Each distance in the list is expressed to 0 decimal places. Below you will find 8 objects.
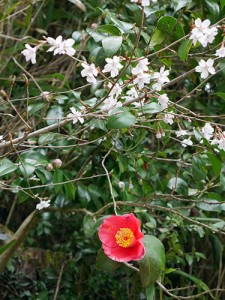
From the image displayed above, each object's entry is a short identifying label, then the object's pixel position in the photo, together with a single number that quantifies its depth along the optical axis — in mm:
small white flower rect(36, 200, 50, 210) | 1576
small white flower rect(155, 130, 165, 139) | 1456
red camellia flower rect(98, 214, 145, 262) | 1234
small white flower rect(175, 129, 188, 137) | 1528
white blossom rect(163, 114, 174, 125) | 1460
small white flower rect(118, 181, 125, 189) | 1742
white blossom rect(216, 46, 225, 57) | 1320
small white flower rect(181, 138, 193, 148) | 1615
